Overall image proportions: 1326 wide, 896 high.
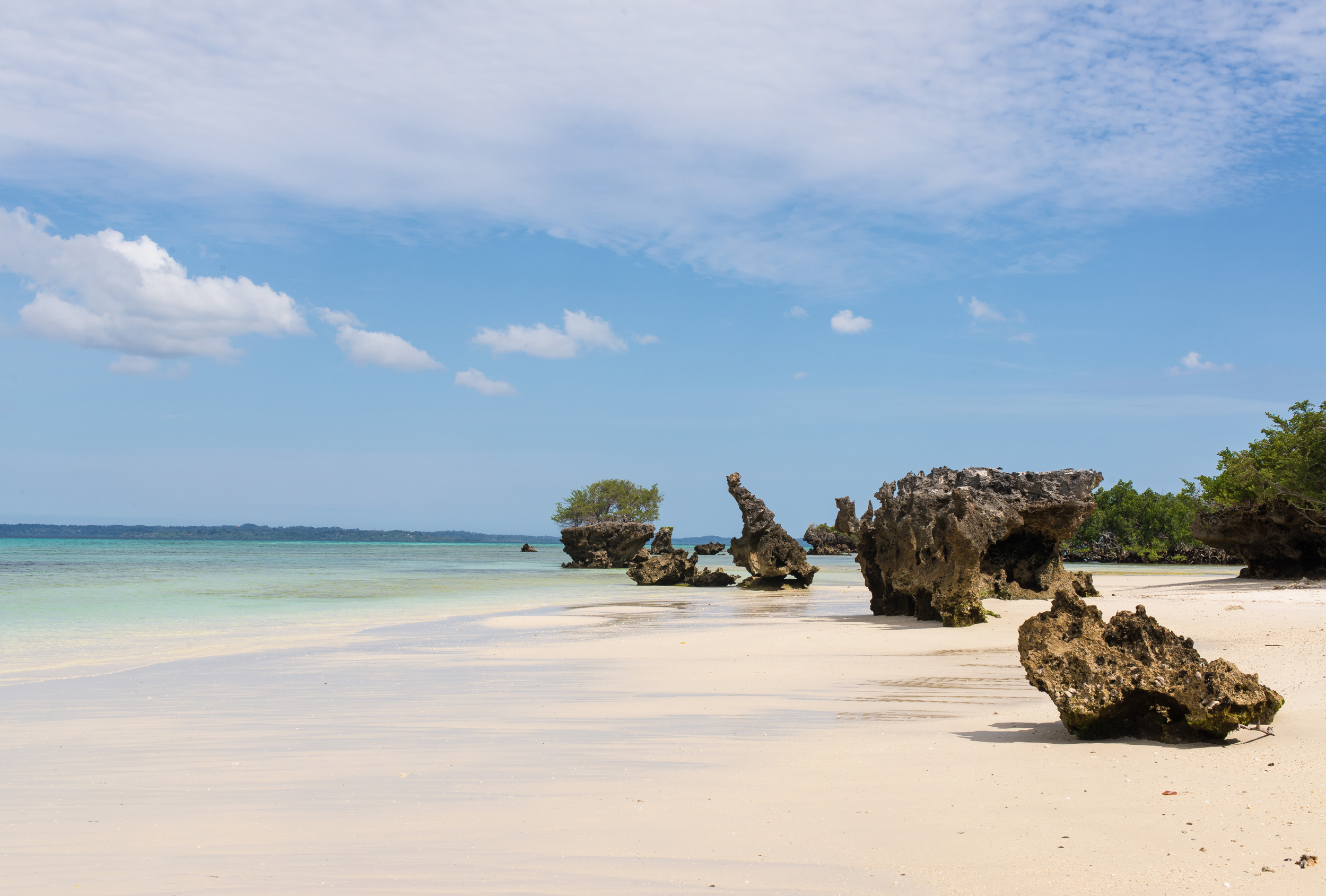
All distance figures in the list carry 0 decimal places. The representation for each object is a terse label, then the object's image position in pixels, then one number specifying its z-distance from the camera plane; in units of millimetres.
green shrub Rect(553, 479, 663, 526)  80562
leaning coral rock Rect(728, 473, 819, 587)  26625
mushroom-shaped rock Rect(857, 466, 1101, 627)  13375
